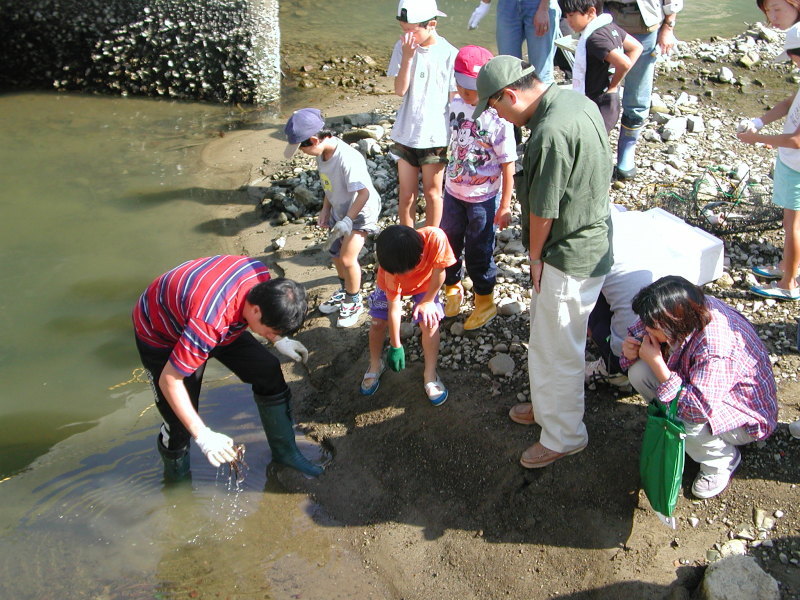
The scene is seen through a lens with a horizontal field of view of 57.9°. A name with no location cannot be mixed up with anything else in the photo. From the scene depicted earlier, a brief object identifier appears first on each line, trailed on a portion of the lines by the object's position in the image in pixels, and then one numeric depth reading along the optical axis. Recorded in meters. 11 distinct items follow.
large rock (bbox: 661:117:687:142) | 6.17
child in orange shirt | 3.37
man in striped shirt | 2.95
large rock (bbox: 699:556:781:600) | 2.75
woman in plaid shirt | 2.93
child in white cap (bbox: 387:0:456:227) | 4.39
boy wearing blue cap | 4.20
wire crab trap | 4.75
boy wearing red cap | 3.84
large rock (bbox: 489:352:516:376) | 3.99
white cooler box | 3.73
